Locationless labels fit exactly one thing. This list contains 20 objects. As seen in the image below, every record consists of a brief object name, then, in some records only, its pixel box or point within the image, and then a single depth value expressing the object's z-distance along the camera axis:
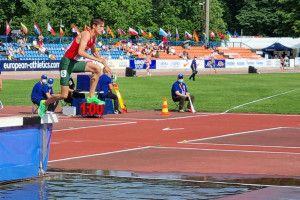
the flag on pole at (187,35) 97.05
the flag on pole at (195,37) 98.31
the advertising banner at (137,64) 78.56
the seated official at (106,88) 30.30
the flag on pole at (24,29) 72.27
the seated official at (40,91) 28.11
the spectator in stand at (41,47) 72.41
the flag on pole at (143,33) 92.80
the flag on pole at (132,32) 86.11
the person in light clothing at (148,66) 70.81
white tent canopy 111.31
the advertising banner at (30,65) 66.75
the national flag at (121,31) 86.21
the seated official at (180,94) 31.61
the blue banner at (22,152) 12.71
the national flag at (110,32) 83.81
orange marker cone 29.67
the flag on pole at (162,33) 90.44
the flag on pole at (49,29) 76.50
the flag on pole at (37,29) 74.69
